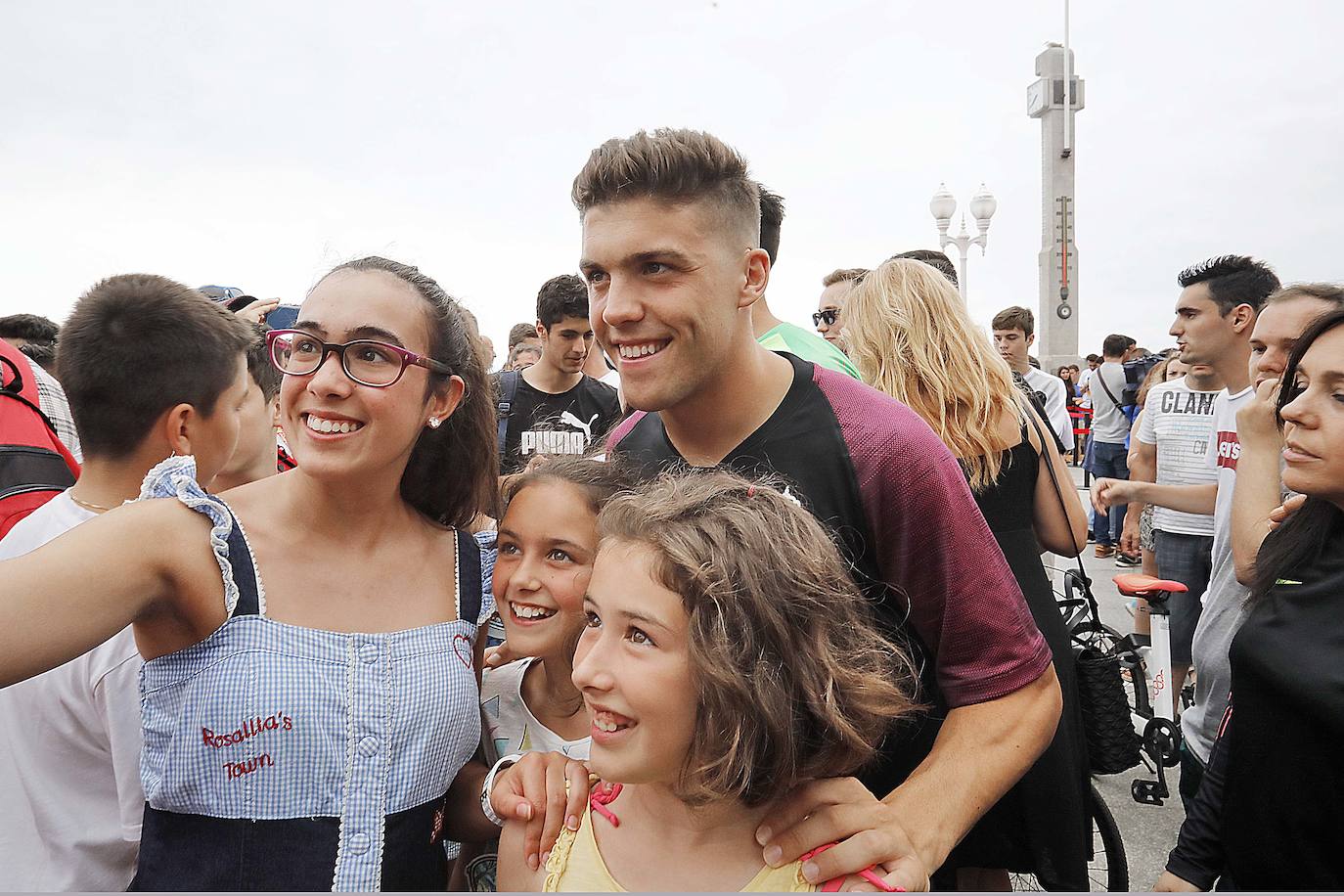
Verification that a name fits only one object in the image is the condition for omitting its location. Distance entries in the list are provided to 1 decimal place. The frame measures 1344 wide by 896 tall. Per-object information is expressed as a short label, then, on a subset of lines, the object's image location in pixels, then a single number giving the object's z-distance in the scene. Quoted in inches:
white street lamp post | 541.6
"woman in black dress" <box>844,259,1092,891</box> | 107.7
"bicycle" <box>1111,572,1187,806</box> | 156.2
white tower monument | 719.7
